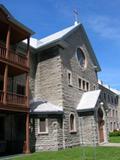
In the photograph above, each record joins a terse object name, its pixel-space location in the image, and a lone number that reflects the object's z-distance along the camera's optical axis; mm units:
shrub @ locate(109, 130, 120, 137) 25717
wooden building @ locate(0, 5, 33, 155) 12089
